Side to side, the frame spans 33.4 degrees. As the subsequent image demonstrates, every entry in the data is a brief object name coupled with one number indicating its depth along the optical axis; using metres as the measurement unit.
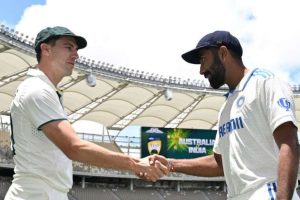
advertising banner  32.75
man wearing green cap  3.47
